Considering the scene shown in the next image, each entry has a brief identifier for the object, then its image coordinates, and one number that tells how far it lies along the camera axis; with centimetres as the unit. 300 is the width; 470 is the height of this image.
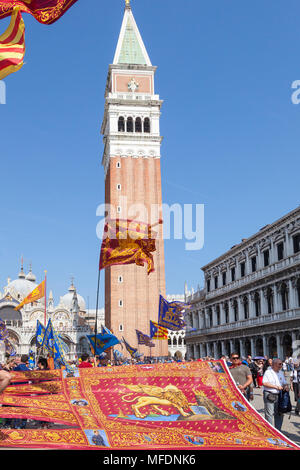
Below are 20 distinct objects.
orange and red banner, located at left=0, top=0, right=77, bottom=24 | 1058
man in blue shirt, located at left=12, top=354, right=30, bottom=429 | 960
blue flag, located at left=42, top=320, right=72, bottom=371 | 1805
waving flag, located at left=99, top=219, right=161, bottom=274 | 1911
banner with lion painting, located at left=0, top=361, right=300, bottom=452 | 762
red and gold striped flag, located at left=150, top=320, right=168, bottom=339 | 3438
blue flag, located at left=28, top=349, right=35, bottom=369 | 3010
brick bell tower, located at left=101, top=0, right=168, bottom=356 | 5866
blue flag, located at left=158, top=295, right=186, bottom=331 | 3219
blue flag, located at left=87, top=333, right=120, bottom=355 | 2308
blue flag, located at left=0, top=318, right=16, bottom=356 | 3144
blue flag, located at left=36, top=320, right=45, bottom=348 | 2726
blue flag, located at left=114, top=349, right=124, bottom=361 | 3290
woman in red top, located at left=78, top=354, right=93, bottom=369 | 1390
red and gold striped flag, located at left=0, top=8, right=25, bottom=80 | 1059
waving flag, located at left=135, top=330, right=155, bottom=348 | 4124
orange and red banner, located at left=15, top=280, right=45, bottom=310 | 3256
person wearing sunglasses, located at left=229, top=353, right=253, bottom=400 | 1072
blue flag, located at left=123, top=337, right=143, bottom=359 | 3544
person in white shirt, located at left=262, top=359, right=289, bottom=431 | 1005
